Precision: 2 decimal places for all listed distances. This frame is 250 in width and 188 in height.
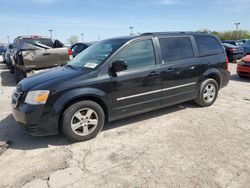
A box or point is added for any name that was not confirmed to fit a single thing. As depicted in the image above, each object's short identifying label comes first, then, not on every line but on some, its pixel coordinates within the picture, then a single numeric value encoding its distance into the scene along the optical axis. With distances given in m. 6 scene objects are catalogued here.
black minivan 3.65
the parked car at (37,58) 7.41
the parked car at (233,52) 14.83
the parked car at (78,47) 10.41
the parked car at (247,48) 16.20
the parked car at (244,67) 8.95
